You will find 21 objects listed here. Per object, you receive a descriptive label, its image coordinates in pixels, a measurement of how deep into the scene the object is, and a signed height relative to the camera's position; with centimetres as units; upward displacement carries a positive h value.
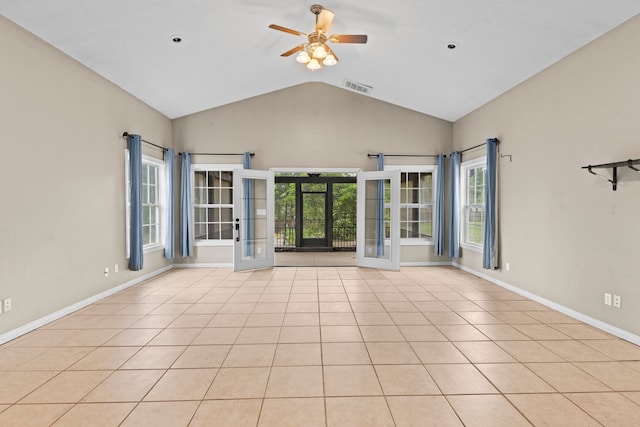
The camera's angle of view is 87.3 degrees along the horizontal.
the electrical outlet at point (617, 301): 322 -90
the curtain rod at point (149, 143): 501 +116
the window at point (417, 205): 702 +8
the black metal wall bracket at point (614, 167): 295 +39
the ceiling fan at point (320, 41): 350 +183
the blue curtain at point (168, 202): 632 +16
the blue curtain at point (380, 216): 673 -14
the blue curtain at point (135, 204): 503 +10
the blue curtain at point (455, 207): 647 +3
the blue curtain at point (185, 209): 655 +3
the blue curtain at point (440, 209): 672 -1
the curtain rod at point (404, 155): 687 +111
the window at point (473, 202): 600 +12
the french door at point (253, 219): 640 -18
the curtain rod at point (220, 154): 674 +113
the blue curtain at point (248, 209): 656 +2
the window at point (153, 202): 591 +16
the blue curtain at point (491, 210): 520 -3
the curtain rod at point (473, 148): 567 +109
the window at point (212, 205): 688 +11
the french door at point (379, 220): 655 -22
